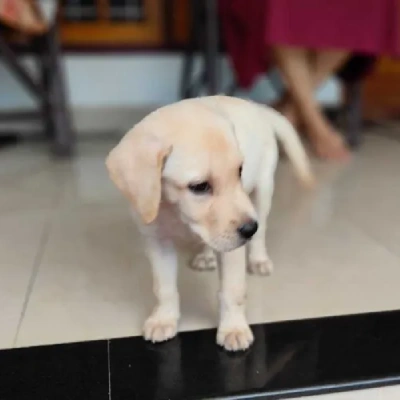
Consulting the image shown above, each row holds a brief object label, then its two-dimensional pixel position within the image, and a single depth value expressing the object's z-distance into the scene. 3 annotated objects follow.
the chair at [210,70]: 2.18
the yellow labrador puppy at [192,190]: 0.81
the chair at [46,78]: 2.03
